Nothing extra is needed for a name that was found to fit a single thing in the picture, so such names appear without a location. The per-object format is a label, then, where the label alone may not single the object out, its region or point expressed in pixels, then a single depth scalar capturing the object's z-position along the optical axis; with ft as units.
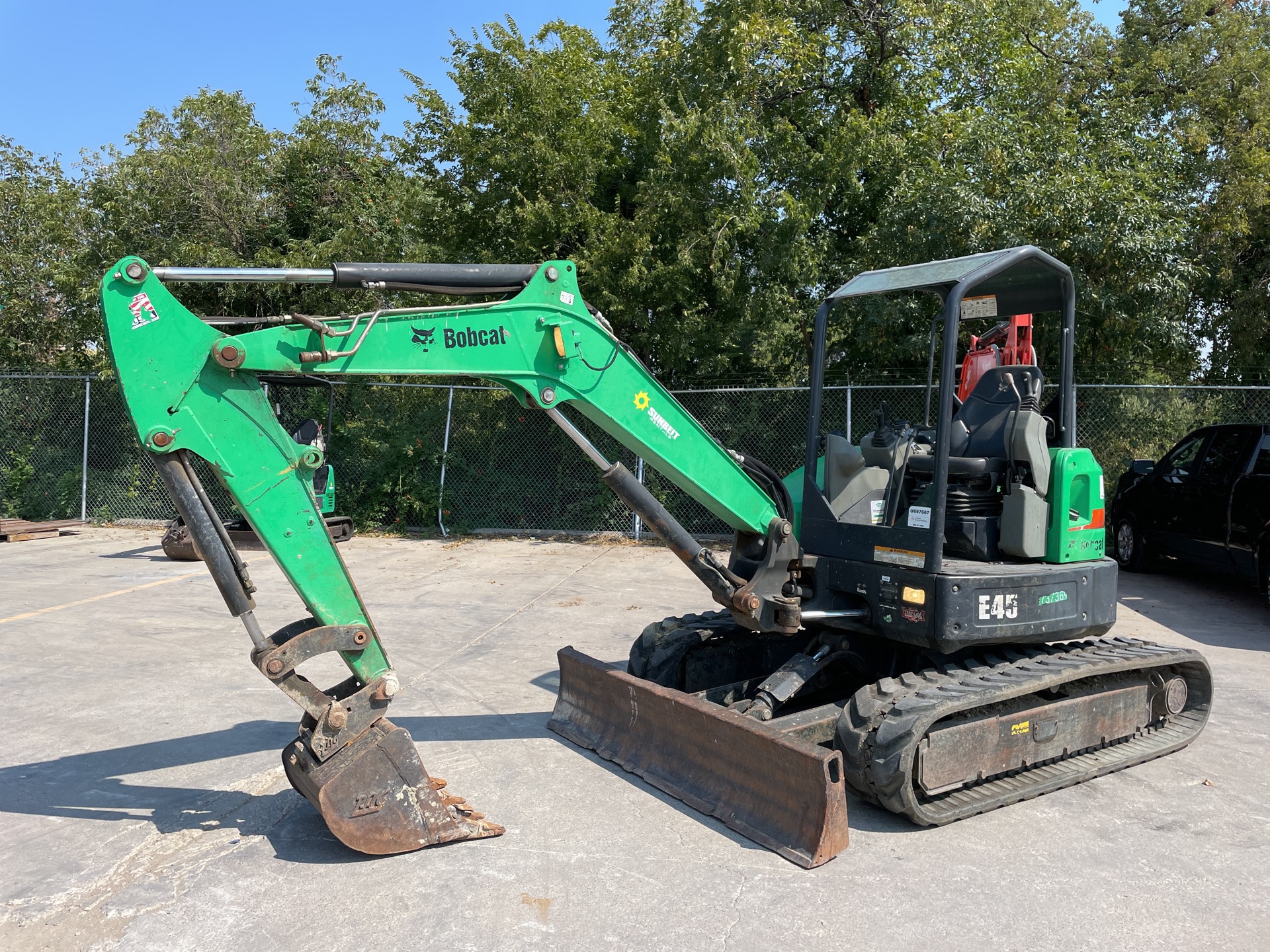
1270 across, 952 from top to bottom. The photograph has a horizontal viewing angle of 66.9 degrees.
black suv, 30.48
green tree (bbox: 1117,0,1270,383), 41.29
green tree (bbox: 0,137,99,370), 57.77
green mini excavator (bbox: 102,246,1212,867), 13.08
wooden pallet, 45.85
